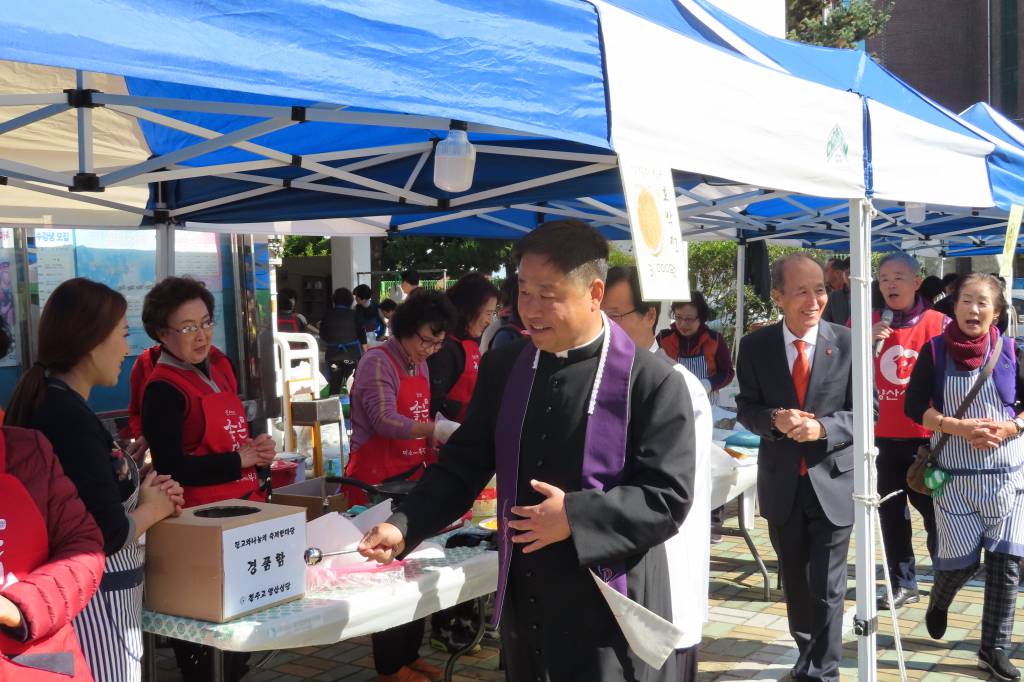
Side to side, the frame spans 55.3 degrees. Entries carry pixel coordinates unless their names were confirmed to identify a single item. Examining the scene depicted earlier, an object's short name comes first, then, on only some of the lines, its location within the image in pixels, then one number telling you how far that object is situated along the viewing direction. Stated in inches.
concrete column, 695.4
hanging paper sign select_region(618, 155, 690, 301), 92.1
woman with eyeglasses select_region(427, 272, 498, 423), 198.7
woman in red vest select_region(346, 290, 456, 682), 164.6
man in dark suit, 154.0
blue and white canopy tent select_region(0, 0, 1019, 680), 75.7
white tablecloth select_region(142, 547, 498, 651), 95.9
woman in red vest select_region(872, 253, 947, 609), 211.2
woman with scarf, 171.8
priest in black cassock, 83.7
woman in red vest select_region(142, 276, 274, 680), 126.0
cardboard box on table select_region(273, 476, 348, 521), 147.3
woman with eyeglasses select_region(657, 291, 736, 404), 308.0
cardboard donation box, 96.7
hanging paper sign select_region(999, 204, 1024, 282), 181.5
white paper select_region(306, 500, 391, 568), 112.3
